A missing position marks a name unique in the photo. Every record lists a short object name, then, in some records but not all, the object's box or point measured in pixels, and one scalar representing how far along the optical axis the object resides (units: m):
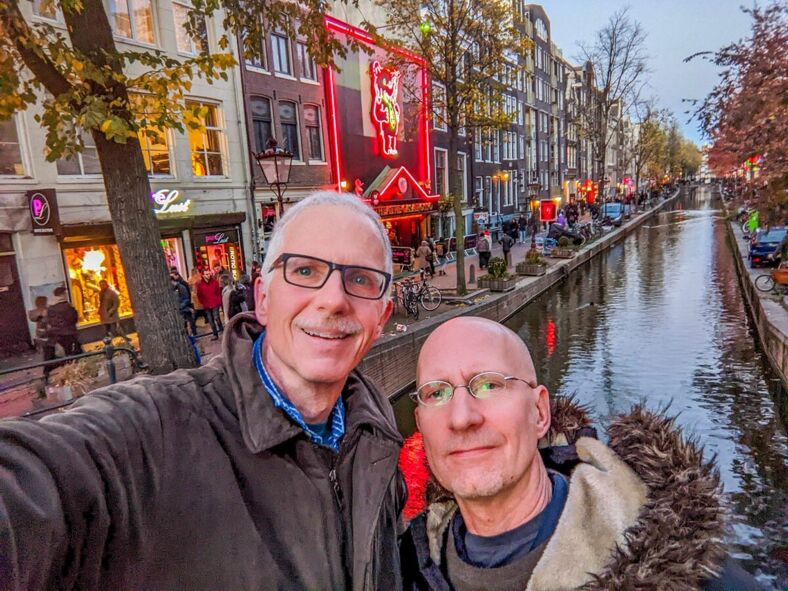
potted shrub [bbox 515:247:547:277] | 18.02
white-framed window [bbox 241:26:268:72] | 15.13
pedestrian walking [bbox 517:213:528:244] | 29.42
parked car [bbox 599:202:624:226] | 37.76
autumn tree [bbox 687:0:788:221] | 8.32
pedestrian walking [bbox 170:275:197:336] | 10.65
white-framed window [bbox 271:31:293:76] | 15.87
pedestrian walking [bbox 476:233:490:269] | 19.38
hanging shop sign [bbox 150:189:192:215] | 12.55
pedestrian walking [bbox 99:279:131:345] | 9.62
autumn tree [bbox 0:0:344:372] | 4.48
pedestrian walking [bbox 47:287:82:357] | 8.01
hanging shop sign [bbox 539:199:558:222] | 25.50
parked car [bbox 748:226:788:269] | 15.73
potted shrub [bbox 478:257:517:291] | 14.75
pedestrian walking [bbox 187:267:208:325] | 10.88
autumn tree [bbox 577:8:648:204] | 33.62
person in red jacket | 10.54
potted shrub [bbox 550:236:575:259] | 22.86
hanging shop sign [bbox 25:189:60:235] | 10.20
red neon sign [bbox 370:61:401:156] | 20.20
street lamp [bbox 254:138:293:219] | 8.45
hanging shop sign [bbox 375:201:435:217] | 19.04
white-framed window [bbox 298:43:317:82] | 16.75
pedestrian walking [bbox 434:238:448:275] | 21.29
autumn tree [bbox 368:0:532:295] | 13.33
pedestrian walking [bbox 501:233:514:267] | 20.02
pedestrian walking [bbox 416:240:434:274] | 17.77
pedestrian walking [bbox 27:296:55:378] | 8.04
